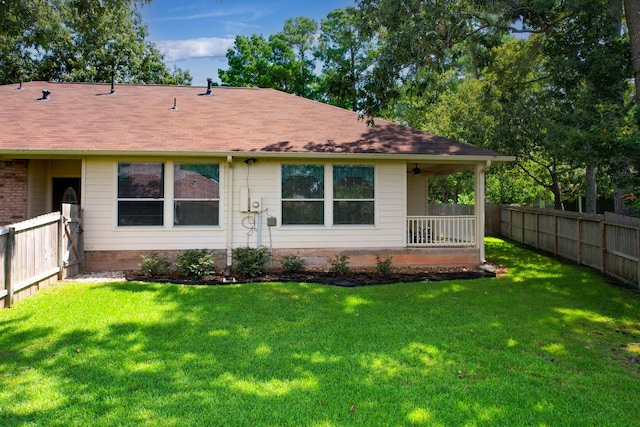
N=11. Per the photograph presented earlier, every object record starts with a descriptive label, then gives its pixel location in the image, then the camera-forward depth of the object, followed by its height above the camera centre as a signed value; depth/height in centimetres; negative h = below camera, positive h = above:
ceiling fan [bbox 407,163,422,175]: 1362 +141
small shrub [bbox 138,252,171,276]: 955 -108
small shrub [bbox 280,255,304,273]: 1020 -111
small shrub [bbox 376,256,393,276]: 1038 -120
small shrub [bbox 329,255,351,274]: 1022 -113
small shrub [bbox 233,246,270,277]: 979 -101
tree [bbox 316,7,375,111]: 2897 +1137
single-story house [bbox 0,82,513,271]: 1008 +78
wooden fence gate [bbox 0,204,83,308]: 678 -66
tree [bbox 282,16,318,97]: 3112 +1287
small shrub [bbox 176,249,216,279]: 951 -103
